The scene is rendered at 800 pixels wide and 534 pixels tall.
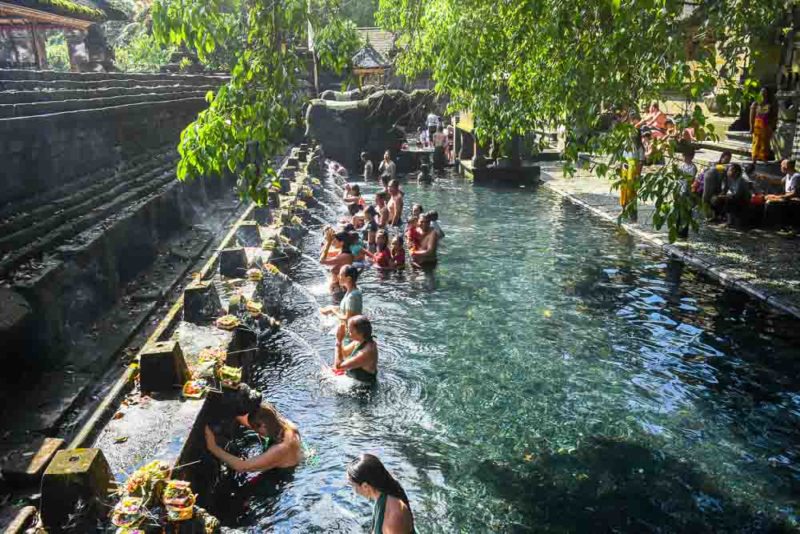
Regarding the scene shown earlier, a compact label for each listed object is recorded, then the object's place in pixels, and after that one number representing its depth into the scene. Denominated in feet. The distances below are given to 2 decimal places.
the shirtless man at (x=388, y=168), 79.56
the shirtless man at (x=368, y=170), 90.33
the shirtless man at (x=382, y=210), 57.16
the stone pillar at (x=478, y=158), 85.84
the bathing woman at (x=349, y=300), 31.71
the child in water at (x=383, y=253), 47.11
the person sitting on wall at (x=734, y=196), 52.29
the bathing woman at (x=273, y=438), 22.15
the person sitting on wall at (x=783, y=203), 51.89
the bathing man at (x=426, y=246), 47.37
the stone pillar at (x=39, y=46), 77.61
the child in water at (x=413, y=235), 48.70
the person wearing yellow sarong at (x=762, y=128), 59.72
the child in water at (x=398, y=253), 47.11
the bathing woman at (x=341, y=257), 44.37
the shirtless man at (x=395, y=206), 60.29
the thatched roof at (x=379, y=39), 147.64
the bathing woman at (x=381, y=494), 16.22
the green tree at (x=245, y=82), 17.70
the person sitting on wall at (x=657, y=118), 66.06
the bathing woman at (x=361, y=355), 27.89
